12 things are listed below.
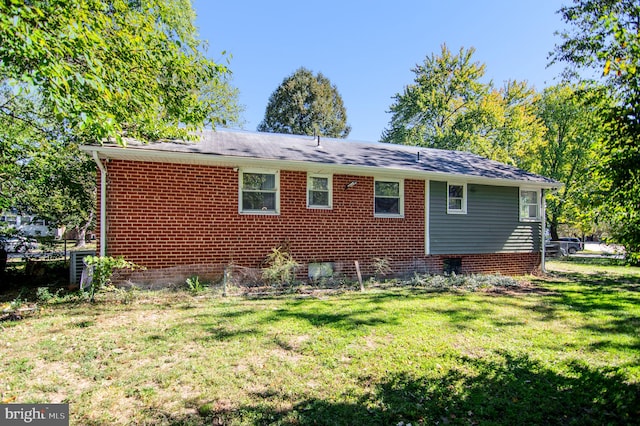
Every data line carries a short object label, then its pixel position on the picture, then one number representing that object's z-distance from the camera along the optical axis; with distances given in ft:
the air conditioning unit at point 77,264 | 27.48
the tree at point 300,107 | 108.06
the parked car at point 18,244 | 31.83
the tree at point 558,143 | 78.33
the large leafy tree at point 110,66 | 12.51
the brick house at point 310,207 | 25.12
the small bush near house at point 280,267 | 26.68
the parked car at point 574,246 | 84.58
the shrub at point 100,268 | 21.81
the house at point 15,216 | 31.42
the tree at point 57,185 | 30.69
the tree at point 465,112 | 82.33
